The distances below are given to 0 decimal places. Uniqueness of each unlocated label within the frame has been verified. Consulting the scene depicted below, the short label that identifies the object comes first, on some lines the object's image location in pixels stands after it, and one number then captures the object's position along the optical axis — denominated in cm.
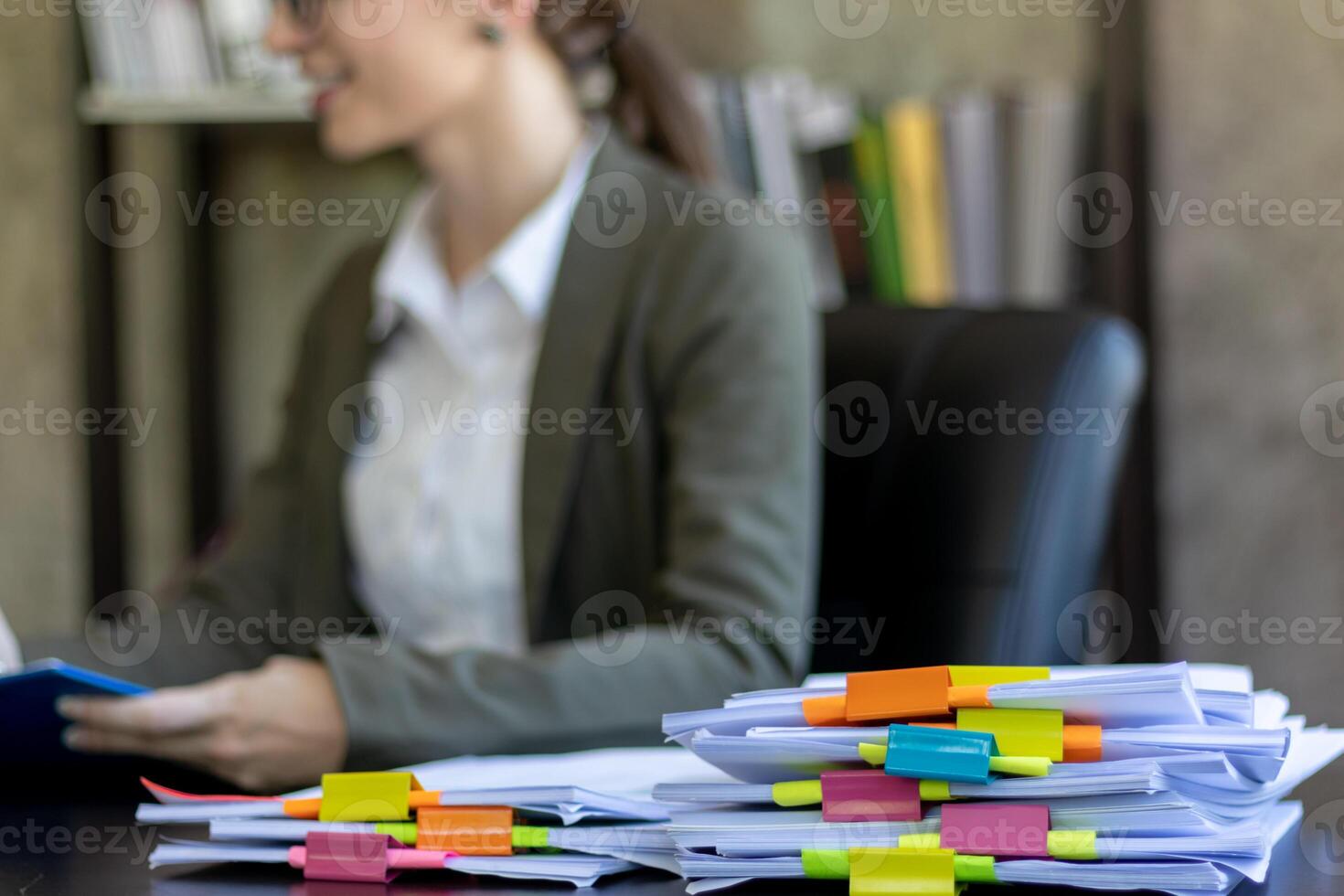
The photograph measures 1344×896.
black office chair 250
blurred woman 238
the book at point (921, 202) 452
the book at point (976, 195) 451
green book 458
